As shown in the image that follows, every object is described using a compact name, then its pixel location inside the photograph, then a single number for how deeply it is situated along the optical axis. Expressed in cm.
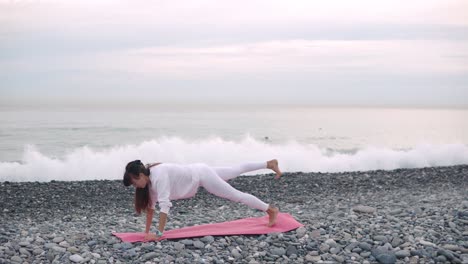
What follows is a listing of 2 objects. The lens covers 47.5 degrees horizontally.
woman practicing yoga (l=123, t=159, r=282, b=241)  730
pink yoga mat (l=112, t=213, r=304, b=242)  766
